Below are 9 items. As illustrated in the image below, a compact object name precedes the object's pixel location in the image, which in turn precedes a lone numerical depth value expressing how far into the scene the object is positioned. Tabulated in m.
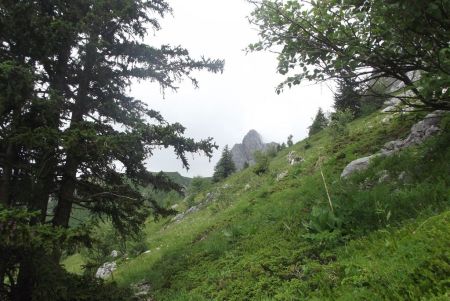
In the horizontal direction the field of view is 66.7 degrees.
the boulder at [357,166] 10.14
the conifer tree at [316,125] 51.00
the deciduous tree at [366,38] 6.13
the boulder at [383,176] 8.58
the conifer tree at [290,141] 59.57
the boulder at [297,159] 25.24
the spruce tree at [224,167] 58.51
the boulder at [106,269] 19.64
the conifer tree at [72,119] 7.76
